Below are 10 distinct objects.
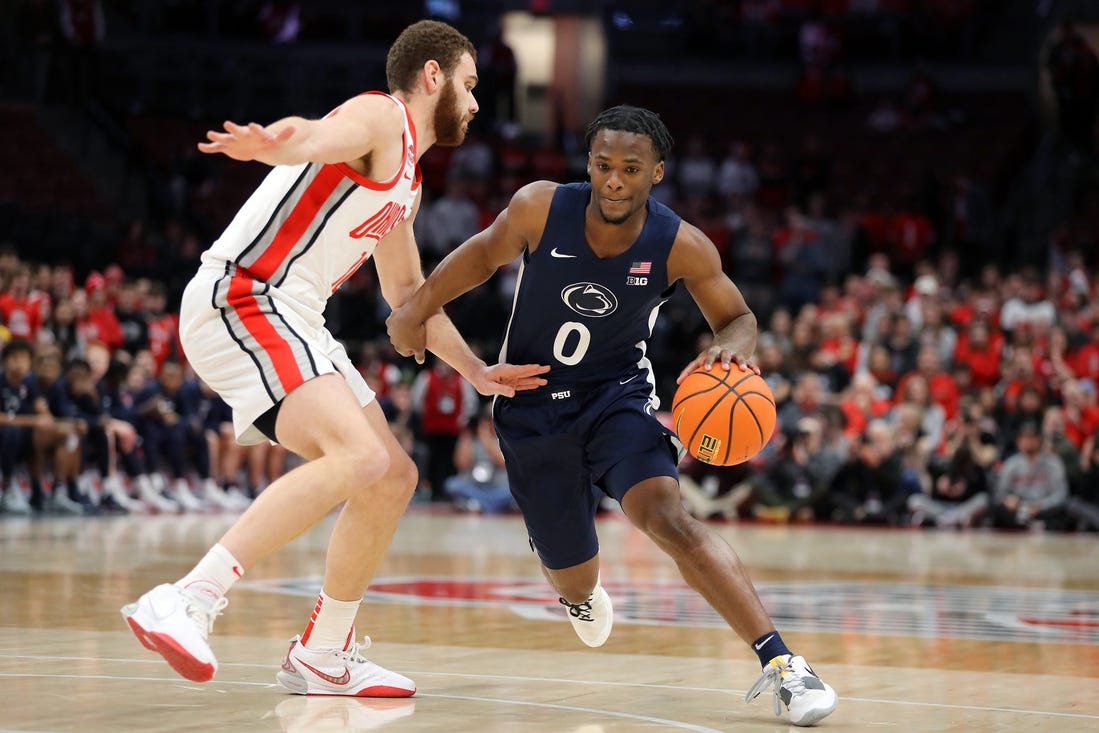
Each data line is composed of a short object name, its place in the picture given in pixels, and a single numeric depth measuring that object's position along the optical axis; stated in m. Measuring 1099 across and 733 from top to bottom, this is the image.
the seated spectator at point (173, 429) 15.15
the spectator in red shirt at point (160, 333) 16.14
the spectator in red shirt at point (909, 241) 21.06
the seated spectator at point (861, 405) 16.20
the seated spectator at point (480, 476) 16.67
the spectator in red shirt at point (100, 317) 15.56
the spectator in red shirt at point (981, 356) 16.59
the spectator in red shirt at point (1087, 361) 16.20
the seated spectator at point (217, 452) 15.52
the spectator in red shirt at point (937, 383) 16.31
